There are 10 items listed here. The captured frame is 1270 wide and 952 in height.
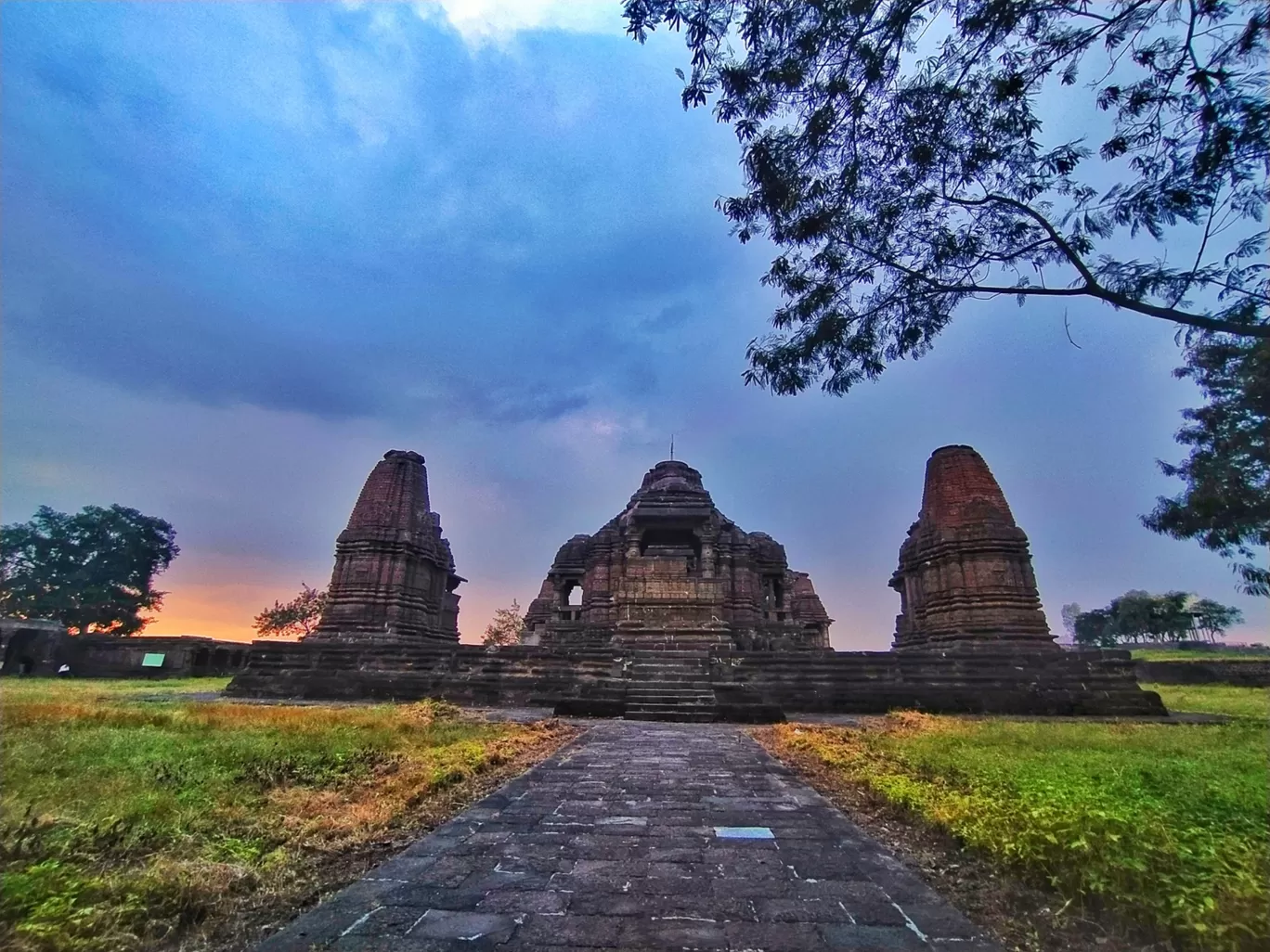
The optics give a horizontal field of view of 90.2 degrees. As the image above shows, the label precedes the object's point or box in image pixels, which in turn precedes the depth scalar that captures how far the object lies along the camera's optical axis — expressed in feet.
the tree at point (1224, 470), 53.42
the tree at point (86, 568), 122.31
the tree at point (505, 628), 176.35
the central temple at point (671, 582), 66.59
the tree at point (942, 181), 20.03
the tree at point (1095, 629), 210.59
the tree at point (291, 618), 149.28
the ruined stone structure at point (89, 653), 73.20
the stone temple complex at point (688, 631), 45.88
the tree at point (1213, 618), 216.13
